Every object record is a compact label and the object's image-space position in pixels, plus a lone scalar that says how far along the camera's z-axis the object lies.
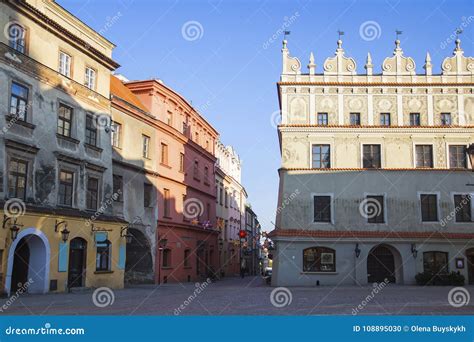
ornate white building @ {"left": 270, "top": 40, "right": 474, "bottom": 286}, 32.06
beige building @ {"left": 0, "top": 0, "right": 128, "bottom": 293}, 21.61
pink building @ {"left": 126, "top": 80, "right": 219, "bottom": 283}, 37.16
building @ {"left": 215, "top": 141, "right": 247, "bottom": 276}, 54.12
